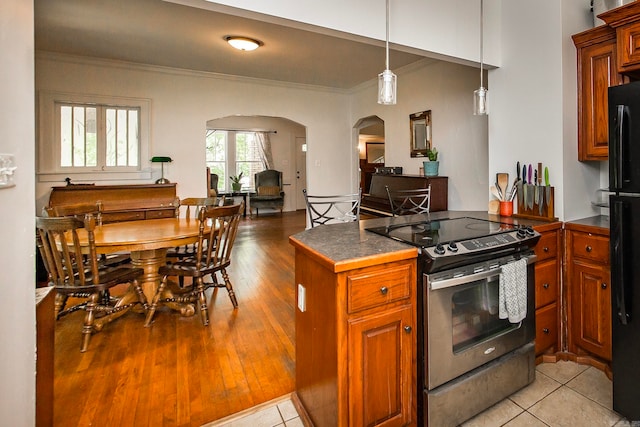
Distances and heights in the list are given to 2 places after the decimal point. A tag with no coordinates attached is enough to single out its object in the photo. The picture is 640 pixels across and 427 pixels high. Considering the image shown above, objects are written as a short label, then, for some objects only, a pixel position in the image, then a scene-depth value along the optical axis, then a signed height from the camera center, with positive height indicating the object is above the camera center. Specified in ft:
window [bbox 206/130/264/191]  30.12 +5.22
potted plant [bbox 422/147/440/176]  14.97 +2.06
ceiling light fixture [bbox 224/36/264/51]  13.28 +6.82
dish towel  5.67 -1.43
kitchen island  4.40 -1.67
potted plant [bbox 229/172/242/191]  30.04 +2.72
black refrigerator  5.12 -0.46
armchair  29.27 +1.82
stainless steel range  4.98 -1.79
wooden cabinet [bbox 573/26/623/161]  6.95 +2.66
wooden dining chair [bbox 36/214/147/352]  7.09 -1.49
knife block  7.49 -0.04
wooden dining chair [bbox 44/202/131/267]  9.75 +0.04
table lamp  16.36 +2.59
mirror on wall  16.02 +3.84
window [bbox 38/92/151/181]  15.28 +3.70
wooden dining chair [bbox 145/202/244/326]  8.80 -1.47
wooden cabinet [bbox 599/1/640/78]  6.29 +3.35
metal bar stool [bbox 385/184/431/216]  13.48 +0.38
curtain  31.09 +5.88
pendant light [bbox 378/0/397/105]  6.01 +2.24
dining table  7.95 -0.71
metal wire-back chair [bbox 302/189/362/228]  22.06 +0.22
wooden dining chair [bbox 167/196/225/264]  11.03 +0.35
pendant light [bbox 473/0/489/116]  7.63 +2.49
